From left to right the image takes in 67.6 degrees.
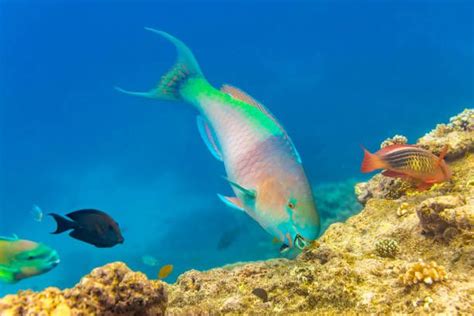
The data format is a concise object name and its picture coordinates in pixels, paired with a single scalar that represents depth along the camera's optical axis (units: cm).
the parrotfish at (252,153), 164
